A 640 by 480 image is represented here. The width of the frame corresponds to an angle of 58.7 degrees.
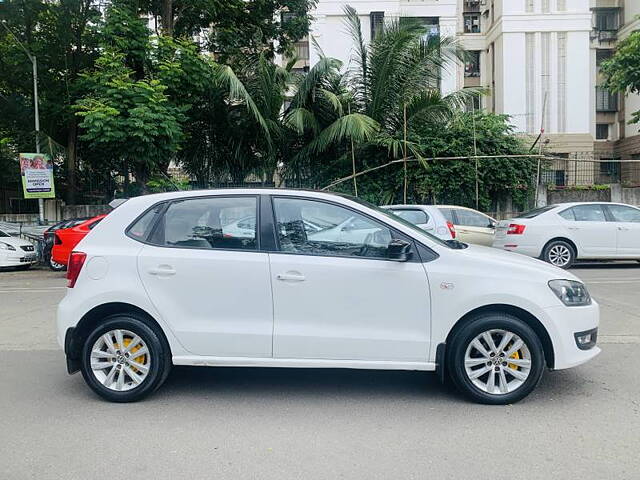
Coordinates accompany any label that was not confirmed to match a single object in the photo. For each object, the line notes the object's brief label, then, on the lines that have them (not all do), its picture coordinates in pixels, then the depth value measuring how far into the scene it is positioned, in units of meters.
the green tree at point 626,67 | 17.62
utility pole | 17.41
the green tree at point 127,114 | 15.02
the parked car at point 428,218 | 11.54
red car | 13.98
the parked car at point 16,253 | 15.71
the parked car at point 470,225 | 13.66
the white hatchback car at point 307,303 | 4.47
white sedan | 12.75
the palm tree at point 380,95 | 17.59
